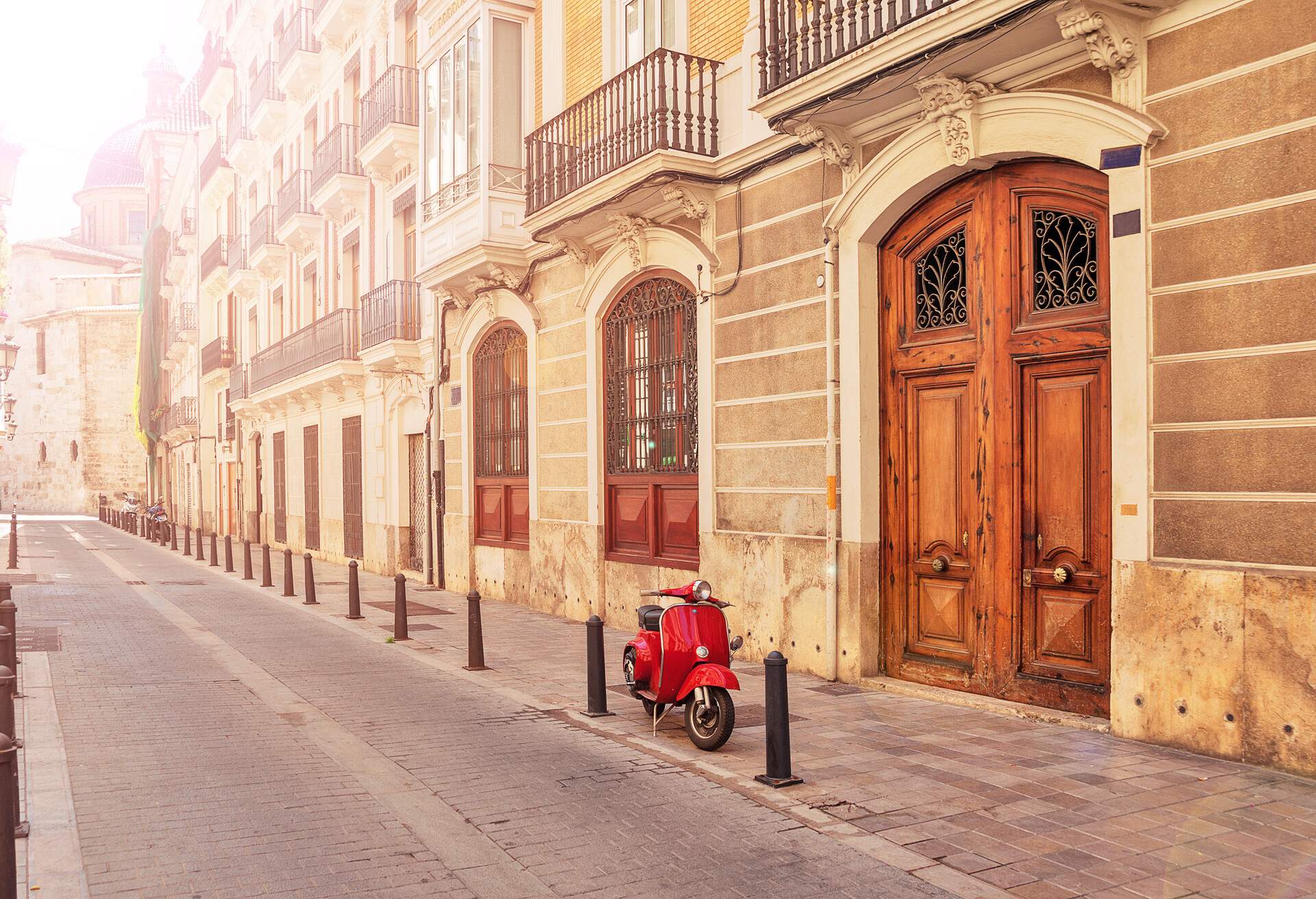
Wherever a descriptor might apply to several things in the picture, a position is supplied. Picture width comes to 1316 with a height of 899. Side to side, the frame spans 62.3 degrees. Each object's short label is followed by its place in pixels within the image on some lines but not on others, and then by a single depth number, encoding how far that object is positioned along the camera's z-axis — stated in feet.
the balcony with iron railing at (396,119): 63.77
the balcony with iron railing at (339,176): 73.36
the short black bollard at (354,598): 45.57
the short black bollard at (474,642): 32.32
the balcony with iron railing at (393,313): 64.03
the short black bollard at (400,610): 38.81
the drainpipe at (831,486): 30.12
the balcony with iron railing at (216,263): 119.75
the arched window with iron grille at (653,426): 38.37
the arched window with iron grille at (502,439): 51.21
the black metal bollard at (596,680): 25.96
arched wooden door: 24.31
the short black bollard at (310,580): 51.24
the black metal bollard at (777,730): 19.25
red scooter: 22.41
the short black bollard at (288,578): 54.51
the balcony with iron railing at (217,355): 118.73
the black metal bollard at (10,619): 26.09
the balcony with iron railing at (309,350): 73.10
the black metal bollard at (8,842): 12.59
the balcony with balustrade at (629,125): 35.86
